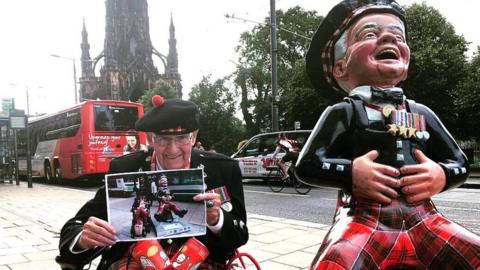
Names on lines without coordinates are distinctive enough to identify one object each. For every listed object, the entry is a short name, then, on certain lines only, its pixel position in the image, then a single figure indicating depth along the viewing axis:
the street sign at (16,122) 15.33
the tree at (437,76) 17.44
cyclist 10.84
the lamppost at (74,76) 26.38
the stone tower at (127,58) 56.41
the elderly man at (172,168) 2.12
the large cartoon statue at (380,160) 1.61
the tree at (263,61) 34.12
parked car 13.04
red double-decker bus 14.20
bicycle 11.34
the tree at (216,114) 30.70
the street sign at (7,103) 17.02
